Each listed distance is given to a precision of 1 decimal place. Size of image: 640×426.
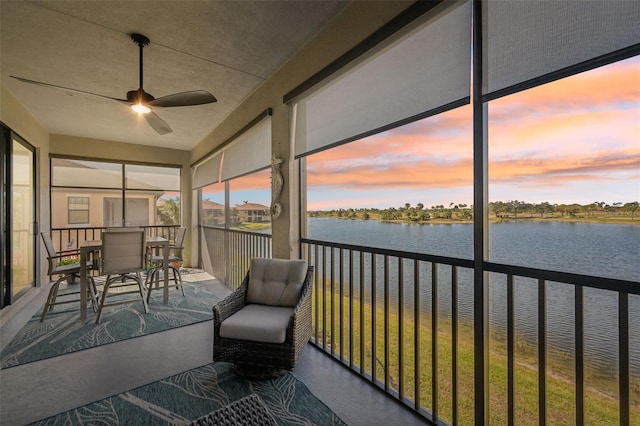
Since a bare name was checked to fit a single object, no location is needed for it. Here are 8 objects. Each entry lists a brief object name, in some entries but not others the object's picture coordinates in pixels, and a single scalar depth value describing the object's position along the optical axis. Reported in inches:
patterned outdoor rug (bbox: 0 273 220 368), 104.3
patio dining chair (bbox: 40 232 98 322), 133.4
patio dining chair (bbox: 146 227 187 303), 166.9
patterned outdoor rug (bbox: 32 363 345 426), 69.2
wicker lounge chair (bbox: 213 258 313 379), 81.4
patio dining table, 131.6
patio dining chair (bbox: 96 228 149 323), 130.2
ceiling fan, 102.6
